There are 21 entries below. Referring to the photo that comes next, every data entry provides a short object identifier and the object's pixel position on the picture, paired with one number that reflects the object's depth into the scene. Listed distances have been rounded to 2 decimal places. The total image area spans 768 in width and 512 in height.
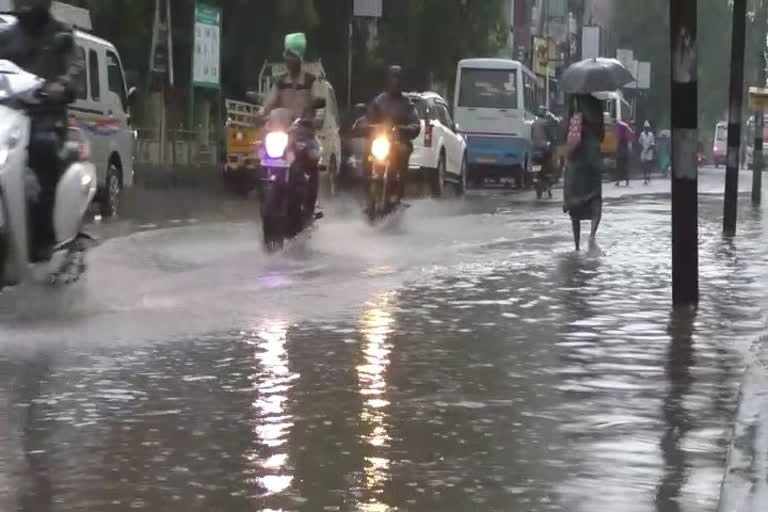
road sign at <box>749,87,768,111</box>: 25.45
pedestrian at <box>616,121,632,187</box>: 46.06
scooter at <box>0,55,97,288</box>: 10.12
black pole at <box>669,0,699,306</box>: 11.41
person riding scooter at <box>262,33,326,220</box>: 15.98
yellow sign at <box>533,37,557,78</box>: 71.86
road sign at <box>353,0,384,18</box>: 41.00
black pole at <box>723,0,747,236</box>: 20.05
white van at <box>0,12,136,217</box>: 22.28
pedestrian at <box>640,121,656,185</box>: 52.36
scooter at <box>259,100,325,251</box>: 15.64
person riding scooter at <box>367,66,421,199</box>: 20.59
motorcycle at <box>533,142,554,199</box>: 34.59
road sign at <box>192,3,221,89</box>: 35.57
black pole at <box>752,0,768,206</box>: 29.14
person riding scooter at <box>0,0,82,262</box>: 10.92
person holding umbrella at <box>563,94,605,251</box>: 17.64
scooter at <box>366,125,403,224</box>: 20.23
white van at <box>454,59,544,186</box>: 43.88
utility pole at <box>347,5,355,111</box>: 41.41
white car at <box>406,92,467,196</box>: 33.81
